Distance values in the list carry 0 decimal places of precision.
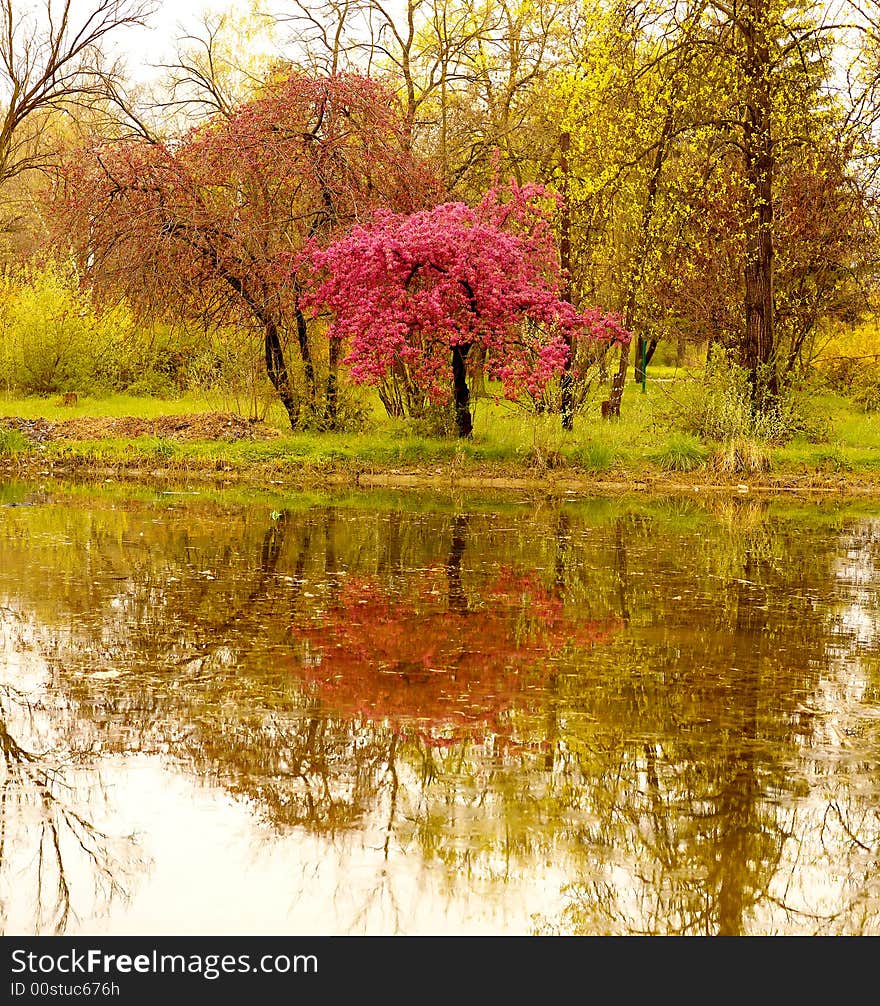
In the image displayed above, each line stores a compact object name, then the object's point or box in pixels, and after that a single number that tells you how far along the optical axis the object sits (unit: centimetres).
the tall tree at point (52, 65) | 2300
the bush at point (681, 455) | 2002
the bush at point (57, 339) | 2964
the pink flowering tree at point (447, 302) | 1900
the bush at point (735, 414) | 2012
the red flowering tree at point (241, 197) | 2097
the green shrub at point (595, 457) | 2002
